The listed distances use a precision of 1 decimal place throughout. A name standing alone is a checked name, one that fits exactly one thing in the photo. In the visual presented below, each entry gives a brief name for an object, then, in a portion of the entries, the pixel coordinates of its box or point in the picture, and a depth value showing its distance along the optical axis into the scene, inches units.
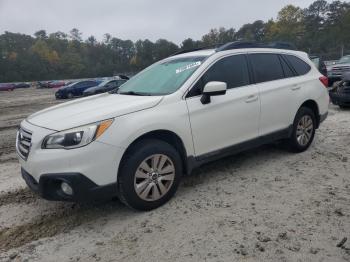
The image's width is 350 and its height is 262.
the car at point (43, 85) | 2259.1
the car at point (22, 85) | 2474.8
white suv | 140.0
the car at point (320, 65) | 555.5
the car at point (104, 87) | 955.3
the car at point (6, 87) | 2164.9
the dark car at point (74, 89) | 1087.5
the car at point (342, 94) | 376.5
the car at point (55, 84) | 2254.9
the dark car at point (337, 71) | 605.6
